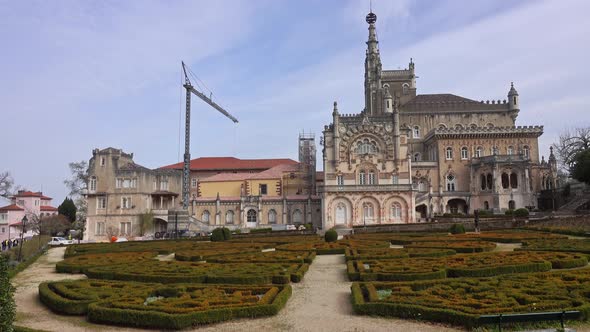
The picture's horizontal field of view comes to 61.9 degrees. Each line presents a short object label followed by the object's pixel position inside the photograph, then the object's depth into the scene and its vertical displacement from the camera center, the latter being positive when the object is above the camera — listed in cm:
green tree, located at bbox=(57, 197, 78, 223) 7950 +138
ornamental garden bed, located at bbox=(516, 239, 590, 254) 2160 -153
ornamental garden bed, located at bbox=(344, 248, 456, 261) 2172 -176
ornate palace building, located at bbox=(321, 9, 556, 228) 5703 +586
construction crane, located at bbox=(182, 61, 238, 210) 6232 +1246
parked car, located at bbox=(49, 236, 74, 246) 4402 -221
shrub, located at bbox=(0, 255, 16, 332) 891 -152
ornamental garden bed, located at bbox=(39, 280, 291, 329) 1173 -222
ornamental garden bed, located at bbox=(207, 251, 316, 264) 2099 -186
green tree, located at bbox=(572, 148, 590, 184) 4788 +445
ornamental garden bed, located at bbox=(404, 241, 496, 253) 2364 -159
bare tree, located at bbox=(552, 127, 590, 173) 6065 +856
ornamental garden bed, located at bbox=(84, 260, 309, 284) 1634 -198
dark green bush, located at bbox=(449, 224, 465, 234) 3481 -106
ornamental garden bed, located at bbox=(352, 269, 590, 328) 1119 -210
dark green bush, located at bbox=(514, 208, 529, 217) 4281 +3
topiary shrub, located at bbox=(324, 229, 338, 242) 3206 -139
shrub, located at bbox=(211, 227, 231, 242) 3656 -133
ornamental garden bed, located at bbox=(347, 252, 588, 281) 1609 -183
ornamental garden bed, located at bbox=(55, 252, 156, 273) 2173 -200
